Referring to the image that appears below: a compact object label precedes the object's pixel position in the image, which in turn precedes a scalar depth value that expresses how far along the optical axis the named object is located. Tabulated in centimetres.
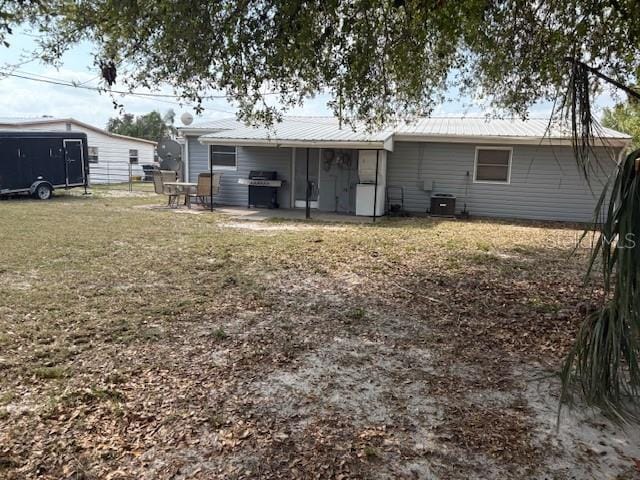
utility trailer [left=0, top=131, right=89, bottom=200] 1455
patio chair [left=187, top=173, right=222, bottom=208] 1366
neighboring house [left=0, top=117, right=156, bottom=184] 2140
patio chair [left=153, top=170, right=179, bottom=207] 1461
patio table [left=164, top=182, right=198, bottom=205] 1380
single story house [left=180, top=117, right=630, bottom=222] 1277
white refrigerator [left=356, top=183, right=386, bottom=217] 1273
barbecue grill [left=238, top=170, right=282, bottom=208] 1426
